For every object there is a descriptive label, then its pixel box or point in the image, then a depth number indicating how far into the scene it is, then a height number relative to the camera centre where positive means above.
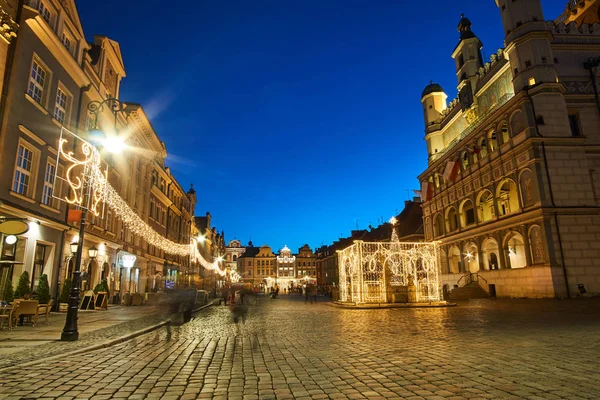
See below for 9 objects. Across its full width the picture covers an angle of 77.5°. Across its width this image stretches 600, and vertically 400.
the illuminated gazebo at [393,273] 23.94 +0.49
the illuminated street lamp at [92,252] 18.66 +1.65
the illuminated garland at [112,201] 12.88 +4.35
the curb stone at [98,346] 6.68 -1.37
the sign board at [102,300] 20.79 -0.77
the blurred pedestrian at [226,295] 32.63 -0.98
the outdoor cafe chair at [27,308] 11.70 -0.65
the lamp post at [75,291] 9.58 -0.12
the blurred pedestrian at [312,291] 36.68 -0.88
